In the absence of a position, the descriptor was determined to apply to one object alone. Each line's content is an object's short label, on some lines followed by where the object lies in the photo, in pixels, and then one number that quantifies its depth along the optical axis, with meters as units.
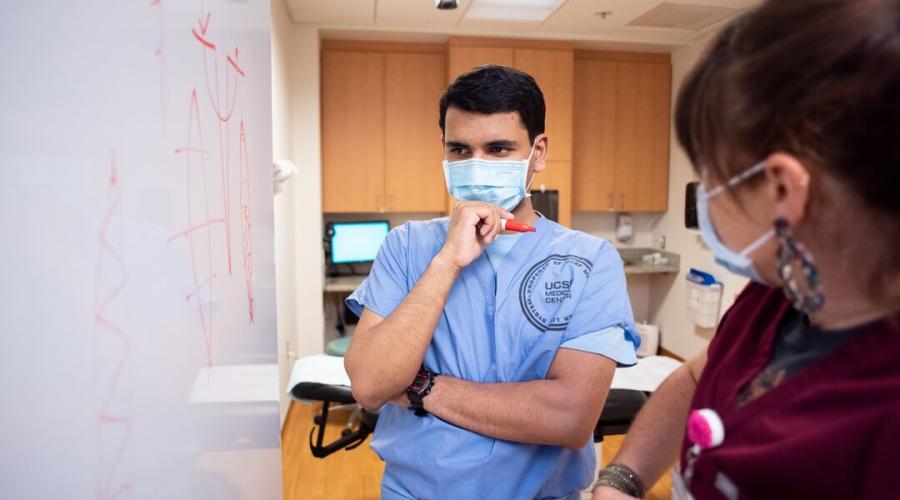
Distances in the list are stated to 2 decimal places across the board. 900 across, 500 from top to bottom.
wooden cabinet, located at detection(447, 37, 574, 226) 3.96
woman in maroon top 0.44
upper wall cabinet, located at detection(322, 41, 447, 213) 4.04
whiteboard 0.46
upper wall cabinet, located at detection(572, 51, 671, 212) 4.39
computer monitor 4.05
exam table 2.09
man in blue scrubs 0.98
